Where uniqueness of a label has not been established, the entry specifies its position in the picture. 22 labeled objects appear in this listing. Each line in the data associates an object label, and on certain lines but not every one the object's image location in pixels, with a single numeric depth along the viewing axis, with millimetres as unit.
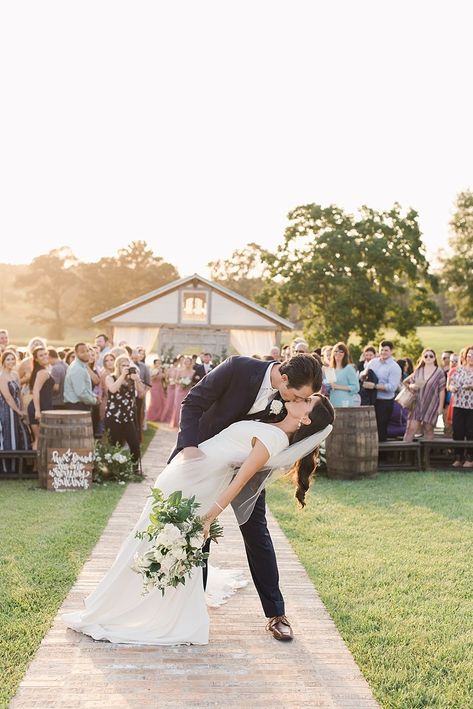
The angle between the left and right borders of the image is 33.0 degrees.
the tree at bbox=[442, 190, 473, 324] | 55375
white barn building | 32688
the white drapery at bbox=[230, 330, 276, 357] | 33469
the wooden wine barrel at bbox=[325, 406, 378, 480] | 11141
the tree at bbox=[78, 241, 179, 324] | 70750
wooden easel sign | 10008
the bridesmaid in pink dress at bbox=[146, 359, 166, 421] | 21266
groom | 4945
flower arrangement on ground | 10875
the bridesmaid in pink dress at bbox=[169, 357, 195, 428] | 19328
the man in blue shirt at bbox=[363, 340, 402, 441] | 12805
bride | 4812
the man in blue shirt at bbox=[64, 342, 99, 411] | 11781
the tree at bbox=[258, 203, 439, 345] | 40281
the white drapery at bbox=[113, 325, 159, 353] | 32594
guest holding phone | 11172
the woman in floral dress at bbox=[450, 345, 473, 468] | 12219
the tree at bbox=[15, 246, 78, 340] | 75375
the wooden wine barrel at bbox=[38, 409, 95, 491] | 9953
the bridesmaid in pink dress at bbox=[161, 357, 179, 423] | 19938
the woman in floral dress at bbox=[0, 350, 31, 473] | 11078
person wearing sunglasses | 12969
